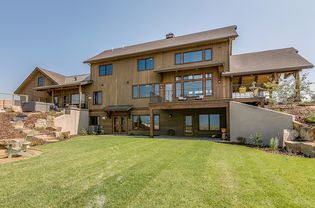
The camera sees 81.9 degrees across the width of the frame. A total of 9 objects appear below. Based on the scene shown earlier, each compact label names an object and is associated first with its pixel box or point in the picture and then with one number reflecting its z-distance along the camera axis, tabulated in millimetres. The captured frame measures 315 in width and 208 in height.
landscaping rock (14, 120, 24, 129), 12020
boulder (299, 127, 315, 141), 8586
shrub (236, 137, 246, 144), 10908
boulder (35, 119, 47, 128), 13238
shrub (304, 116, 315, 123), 9190
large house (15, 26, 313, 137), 13664
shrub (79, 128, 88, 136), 16572
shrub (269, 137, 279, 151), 8852
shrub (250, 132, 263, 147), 10205
